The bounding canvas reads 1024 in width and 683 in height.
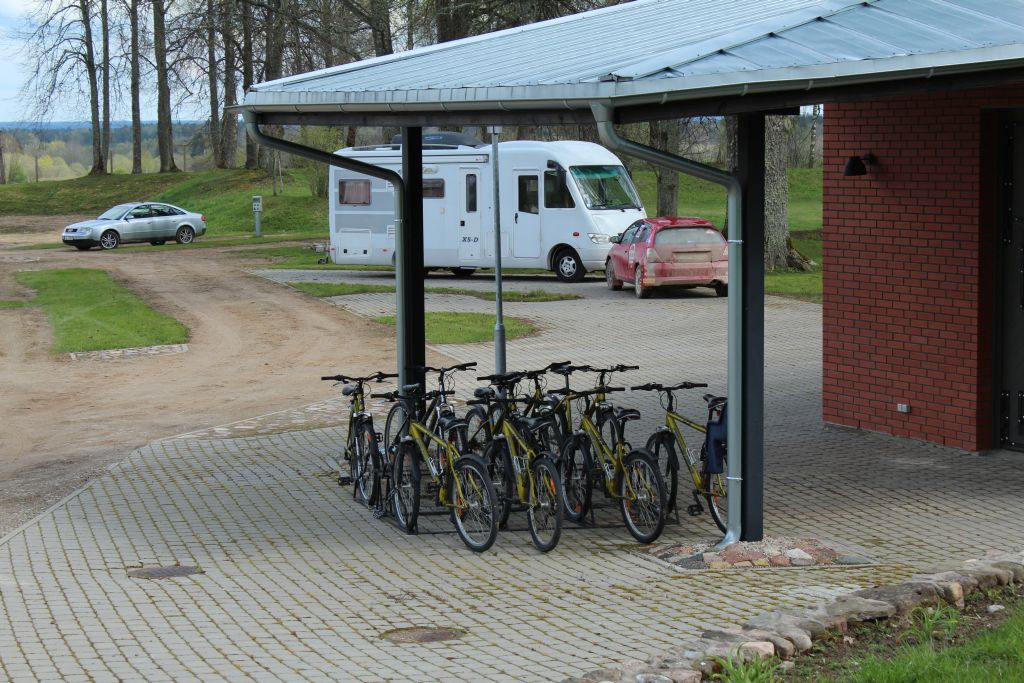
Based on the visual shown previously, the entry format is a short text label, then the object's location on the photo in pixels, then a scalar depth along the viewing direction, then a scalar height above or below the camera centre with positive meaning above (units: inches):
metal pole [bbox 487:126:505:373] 581.0 -31.5
